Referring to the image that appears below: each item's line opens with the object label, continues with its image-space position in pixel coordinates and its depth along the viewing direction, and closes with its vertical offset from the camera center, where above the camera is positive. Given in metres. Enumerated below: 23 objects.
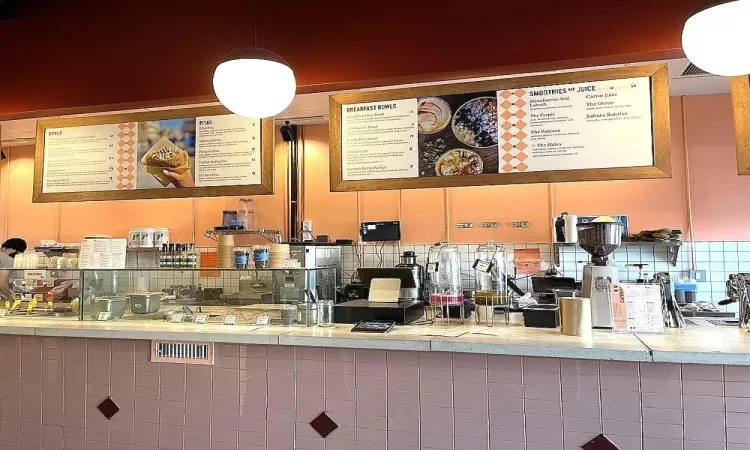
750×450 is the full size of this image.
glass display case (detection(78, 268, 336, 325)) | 2.72 -0.28
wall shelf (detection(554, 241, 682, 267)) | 5.06 -0.05
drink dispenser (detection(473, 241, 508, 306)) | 2.69 -0.20
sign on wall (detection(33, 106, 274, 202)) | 3.27 +0.60
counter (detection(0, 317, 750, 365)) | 1.96 -0.43
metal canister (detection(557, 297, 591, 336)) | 2.26 -0.33
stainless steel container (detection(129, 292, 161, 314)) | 2.99 -0.33
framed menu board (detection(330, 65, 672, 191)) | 2.71 +0.62
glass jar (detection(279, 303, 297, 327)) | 2.70 -0.37
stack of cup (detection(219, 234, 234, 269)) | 4.32 -0.03
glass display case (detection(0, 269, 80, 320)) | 3.06 -0.29
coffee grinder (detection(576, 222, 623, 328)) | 2.41 -0.14
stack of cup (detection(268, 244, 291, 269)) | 3.44 -0.07
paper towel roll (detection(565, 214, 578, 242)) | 5.16 +0.14
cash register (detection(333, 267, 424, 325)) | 2.67 -0.33
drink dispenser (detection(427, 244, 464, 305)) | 2.92 -0.15
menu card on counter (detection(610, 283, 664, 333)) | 2.29 -0.31
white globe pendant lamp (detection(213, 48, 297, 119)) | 2.62 +0.84
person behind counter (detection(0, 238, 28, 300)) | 5.31 -0.03
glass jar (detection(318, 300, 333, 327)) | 2.71 -0.36
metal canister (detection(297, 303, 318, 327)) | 2.69 -0.37
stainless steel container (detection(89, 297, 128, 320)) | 2.98 -0.35
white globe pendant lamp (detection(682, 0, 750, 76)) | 2.11 +0.85
